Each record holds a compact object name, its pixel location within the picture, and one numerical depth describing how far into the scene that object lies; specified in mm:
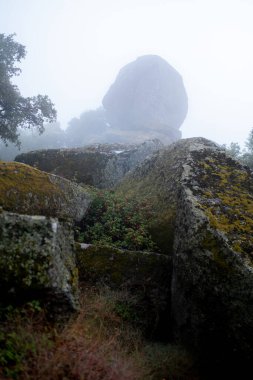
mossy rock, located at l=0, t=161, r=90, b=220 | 6730
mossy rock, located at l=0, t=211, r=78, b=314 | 3902
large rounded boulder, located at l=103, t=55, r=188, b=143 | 82250
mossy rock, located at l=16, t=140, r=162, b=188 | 13609
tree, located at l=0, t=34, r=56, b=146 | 21922
